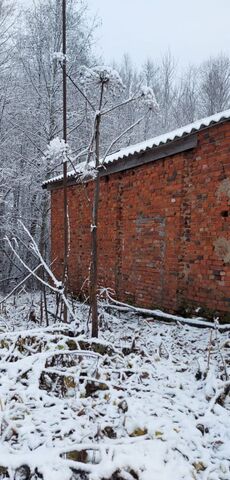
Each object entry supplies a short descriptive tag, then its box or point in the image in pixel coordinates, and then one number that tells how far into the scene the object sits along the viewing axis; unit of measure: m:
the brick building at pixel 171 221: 5.27
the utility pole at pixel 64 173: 5.16
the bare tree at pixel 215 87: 27.05
